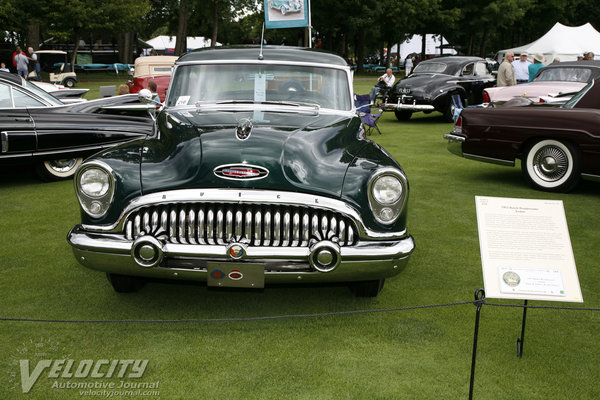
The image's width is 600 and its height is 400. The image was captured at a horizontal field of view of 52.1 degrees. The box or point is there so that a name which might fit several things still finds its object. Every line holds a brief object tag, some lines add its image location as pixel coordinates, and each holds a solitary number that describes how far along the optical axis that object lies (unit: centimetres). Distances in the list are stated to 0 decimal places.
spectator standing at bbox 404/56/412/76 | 3898
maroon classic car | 715
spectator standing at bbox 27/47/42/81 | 2894
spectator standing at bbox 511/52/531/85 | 1750
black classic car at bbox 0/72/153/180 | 769
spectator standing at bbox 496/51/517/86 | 1516
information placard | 309
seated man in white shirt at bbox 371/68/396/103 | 1789
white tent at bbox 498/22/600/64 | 3603
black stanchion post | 294
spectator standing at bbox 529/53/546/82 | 1644
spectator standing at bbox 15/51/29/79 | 2597
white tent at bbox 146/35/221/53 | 6475
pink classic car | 1224
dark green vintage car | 359
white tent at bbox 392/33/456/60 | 7081
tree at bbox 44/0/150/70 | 3650
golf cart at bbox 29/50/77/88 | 3728
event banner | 1767
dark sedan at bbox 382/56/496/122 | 1543
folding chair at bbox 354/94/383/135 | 1276
